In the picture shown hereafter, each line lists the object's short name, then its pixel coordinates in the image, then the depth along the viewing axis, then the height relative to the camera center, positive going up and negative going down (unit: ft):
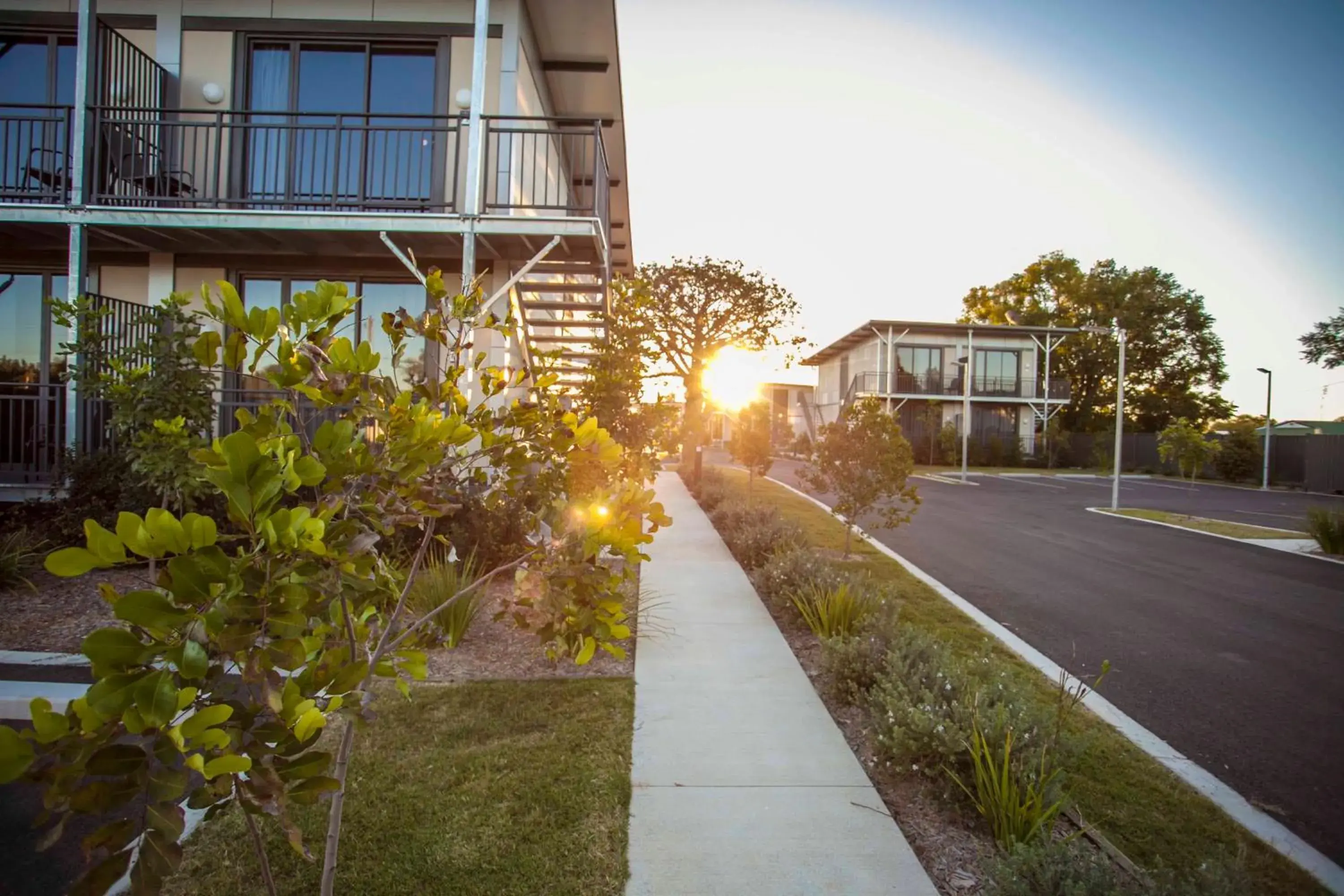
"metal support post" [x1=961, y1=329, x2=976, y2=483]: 94.73 +6.28
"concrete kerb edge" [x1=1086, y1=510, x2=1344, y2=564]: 40.14 -5.28
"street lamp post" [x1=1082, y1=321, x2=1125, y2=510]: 60.34 +2.91
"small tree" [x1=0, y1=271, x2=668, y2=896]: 4.00 -1.15
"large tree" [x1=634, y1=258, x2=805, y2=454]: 78.18 +12.83
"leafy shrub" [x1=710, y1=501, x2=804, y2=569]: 29.78 -4.18
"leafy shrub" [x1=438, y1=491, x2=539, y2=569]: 24.75 -3.67
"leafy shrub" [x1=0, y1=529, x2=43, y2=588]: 22.27 -4.64
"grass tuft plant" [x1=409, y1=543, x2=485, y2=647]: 18.81 -4.58
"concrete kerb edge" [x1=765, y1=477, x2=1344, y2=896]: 10.96 -5.88
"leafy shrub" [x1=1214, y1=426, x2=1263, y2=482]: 110.32 -0.50
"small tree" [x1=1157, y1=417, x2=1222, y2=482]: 79.30 +0.35
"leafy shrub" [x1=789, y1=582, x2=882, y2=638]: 19.61 -4.58
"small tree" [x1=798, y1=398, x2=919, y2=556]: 31.60 -1.02
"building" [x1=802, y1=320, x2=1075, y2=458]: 132.98 +11.38
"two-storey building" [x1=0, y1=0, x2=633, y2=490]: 28.94 +10.59
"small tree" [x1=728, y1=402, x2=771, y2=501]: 62.39 -0.63
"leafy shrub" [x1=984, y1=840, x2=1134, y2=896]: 8.18 -4.79
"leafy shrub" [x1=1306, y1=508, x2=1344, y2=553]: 40.06 -3.99
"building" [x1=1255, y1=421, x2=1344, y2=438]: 115.96 +4.88
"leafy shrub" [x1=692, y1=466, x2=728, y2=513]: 50.42 -4.25
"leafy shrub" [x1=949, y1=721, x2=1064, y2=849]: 10.33 -4.99
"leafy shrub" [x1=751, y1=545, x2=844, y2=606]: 22.52 -4.30
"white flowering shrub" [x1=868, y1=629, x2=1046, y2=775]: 11.81 -4.54
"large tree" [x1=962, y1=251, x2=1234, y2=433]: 164.14 +20.97
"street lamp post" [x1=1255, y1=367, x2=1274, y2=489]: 100.89 +8.87
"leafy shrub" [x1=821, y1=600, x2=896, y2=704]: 15.79 -4.82
